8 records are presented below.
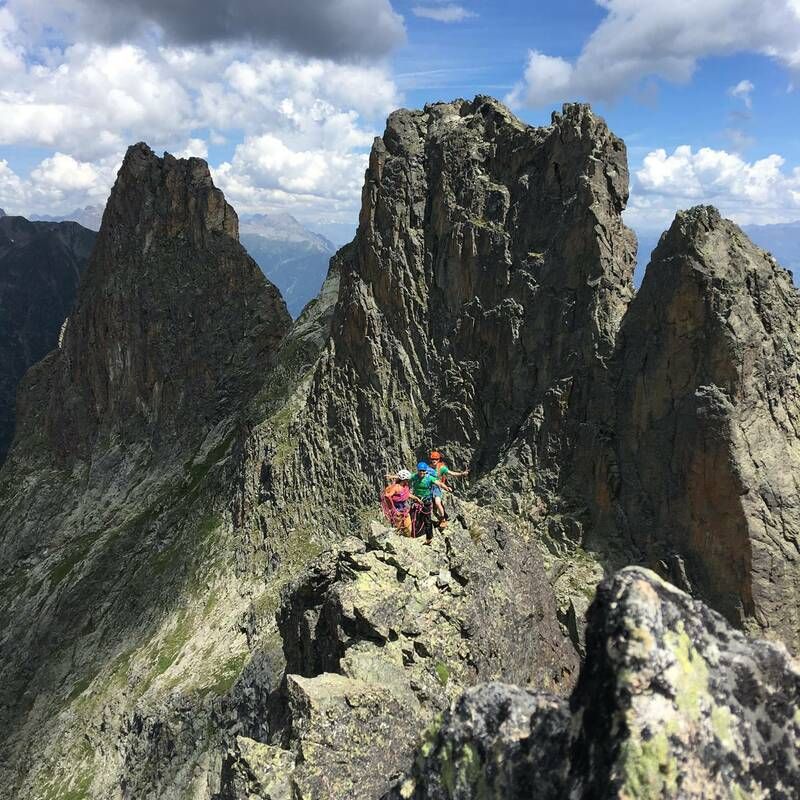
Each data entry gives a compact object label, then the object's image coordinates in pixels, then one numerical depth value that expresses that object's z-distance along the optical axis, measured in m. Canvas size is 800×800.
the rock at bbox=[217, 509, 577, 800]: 15.18
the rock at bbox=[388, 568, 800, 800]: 7.02
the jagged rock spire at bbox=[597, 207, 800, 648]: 37.59
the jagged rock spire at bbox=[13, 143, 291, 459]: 106.56
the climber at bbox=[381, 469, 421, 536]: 27.80
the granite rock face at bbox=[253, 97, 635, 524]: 51.06
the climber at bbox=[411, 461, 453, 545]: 27.28
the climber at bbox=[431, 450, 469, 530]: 27.62
